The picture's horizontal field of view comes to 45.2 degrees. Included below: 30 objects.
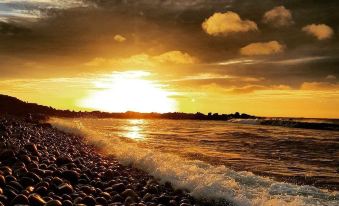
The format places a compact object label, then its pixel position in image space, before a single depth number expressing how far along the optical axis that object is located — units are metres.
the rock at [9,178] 8.32
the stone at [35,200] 6.82
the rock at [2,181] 7.85
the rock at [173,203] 8.85
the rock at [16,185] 7.86
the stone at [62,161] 12.91
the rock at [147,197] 8.99
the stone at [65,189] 8.32
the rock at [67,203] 7.08
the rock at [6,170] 9.06
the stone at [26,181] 8.53
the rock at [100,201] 7.87
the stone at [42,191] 7.93
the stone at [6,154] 11.59
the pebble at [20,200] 6.75
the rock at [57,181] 8.89
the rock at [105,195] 8.47
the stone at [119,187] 9.62
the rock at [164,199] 9.01
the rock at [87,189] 8.77
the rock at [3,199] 6.68
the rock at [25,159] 11.46
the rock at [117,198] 8.47
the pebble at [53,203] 6.68
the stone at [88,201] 7.65
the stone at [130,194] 8.87
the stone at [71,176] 10.17
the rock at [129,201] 8.34
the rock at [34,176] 8.91
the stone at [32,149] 14.14
